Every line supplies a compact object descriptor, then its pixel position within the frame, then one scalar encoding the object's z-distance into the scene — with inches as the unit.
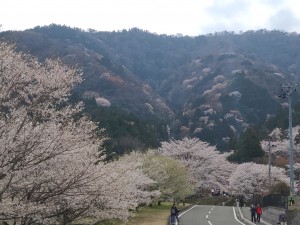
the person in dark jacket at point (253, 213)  1212.5
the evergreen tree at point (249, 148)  2898.6
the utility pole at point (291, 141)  1134.8
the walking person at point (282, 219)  957.7
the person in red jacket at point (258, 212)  1183.7
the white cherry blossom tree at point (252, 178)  2412.9
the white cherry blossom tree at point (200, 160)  2834.6
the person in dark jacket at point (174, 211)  1043.3
